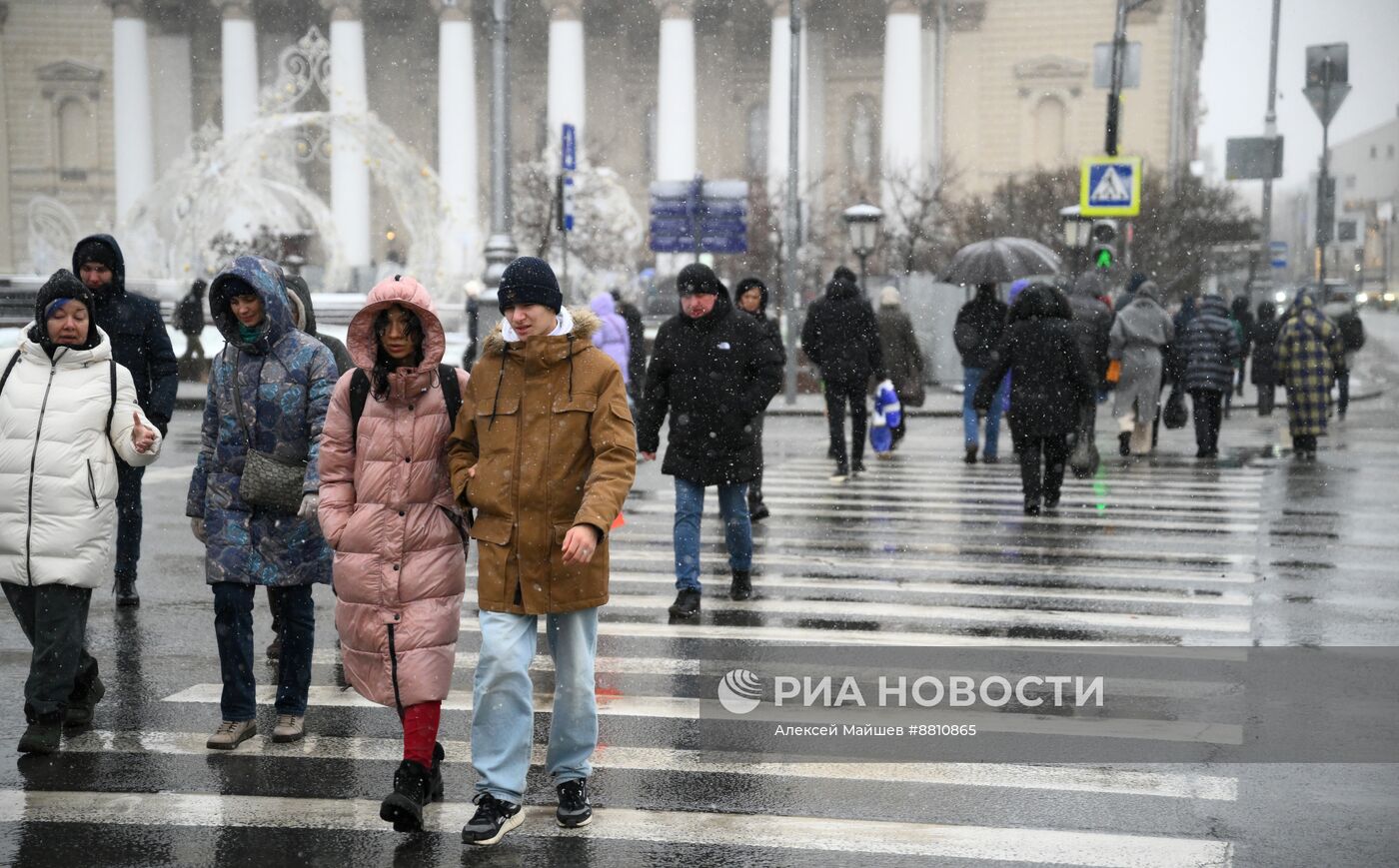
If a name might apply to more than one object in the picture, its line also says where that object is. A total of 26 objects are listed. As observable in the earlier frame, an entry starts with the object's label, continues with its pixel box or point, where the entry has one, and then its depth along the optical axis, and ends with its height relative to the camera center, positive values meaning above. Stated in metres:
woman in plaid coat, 19.44 -1.37
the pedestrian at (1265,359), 27.64 -1.77
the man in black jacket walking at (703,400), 9.70 -0.84
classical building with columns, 63.16 +6.02
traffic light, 27.38 +0.12
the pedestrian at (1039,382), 13.82 -1.06
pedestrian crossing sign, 24.20 +0.86
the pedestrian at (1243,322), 32.55 -1.41
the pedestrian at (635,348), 19.75 -1.13
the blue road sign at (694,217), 29.28 +0.57
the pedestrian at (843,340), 16.52 -0.85
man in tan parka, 5.60 -0.82
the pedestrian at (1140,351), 19.28 -1.13
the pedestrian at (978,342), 18.69 -0.99
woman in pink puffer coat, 5.77 -0.90
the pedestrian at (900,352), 19.45 -1.15
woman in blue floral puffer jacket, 6.71 -0.82
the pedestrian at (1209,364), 19.00 -1.27
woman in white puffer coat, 6.83 -0.88
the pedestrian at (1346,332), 27.39 -1.68
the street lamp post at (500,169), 24.52 +1.16
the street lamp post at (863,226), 31.30 +0.42
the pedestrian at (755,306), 13.93 -0.47
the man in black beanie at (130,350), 8.88 -0.53
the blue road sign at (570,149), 27.45 +1.61
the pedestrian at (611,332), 17.86 -0.85
